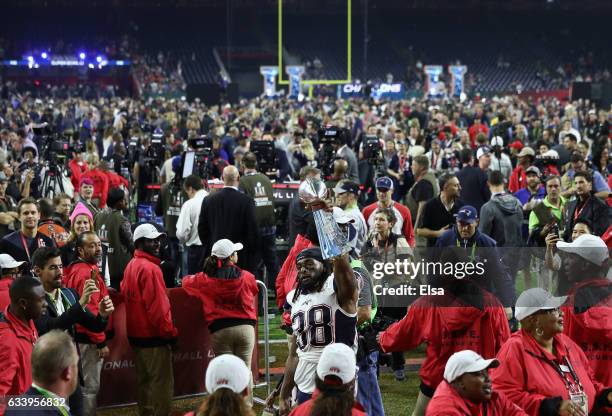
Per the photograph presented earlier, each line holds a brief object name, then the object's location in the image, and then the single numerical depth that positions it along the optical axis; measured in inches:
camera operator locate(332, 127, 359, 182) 531.9
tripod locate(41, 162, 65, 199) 498.9
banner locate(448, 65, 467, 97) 1646.2
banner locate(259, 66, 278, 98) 1561.3
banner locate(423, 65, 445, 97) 1600.9
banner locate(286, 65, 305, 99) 1528.1
